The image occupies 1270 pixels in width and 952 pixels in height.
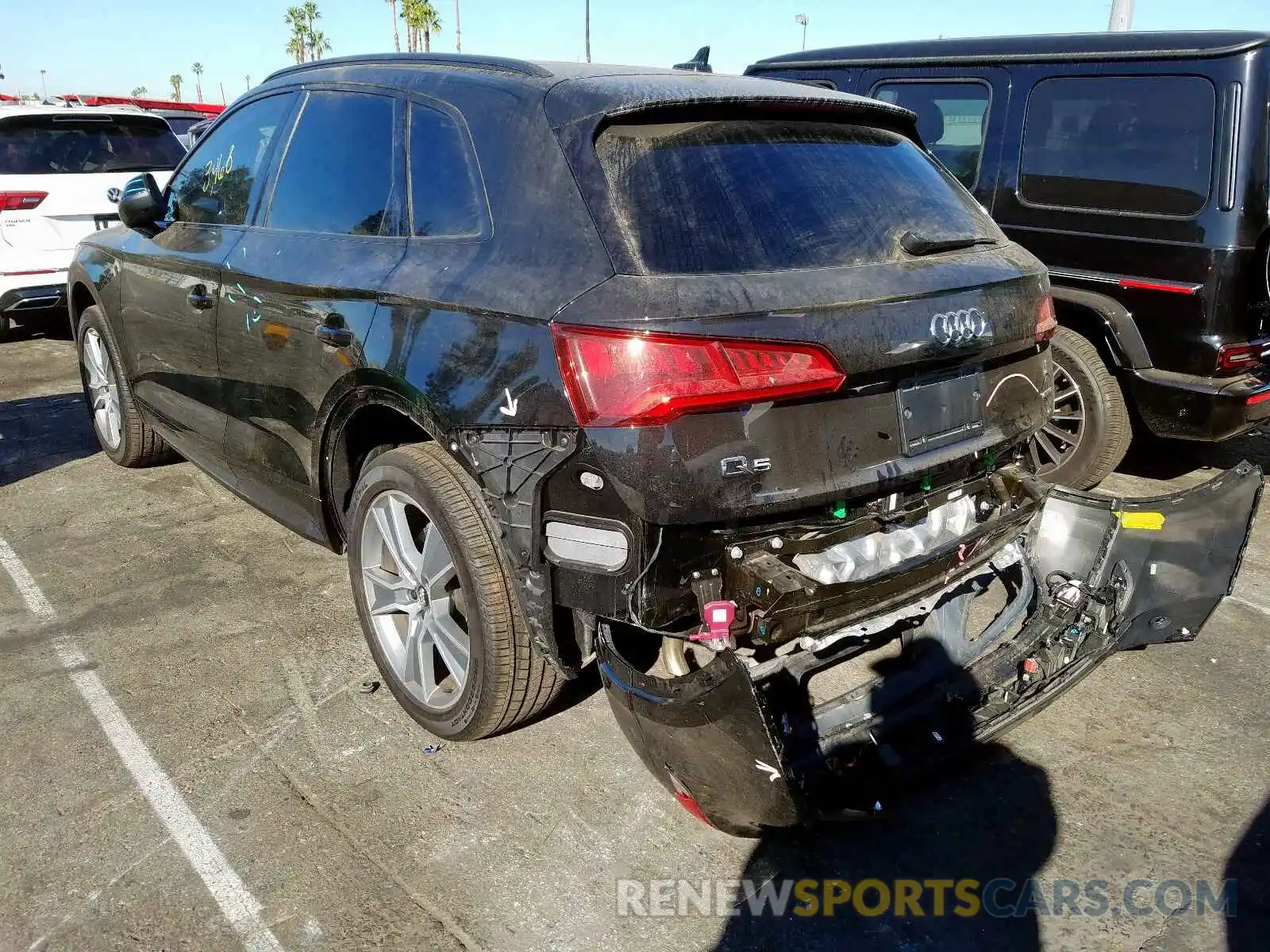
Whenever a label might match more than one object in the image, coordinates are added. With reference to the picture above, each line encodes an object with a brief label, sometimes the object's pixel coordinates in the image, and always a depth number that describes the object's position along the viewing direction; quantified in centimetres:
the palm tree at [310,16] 7631
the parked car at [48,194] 727
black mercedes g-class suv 402
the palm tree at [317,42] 7588
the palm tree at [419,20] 6281
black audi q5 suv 213
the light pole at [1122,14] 824
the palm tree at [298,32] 7662
